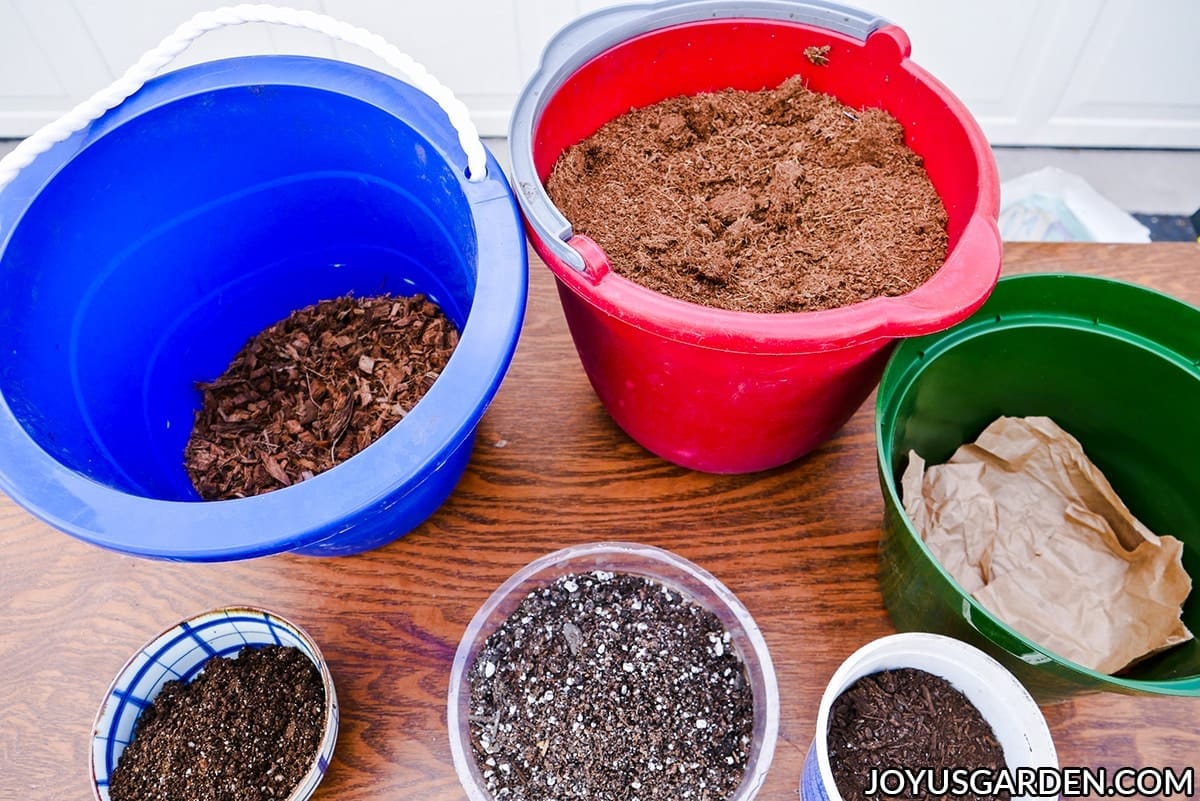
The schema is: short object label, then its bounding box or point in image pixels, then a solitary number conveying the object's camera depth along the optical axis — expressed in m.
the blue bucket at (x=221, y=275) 0.52
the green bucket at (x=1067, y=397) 0.62
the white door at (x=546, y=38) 1.46
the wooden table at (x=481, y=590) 0.64
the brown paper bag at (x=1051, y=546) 0.65
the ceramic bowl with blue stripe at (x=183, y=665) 0.58
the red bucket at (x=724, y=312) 0.55
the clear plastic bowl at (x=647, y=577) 0.59
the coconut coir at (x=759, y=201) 0.65
